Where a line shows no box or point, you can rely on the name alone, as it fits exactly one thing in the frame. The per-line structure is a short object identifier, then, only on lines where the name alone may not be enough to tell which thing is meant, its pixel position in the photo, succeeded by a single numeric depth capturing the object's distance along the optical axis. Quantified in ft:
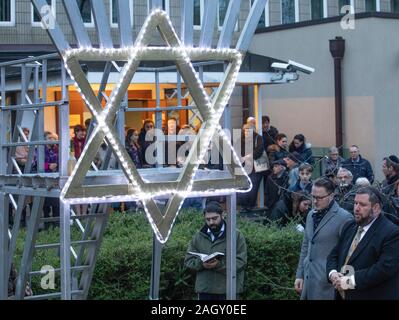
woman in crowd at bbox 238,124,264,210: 54.75
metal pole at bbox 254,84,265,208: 61.77
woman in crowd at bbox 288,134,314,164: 58.03
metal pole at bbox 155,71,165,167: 32.54
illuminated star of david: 24.36
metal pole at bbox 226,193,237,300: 27.58
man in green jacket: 31.96
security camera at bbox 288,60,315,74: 61.82
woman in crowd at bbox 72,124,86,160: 47.34
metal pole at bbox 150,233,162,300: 32.14
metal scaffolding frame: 24.61
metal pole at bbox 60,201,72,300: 24.26
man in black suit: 26.63
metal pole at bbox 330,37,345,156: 72.38
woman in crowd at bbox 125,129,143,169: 52.37
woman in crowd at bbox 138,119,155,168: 50.57
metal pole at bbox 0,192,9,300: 30.22
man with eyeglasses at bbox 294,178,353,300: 29.86
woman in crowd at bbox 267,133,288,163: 56.30
